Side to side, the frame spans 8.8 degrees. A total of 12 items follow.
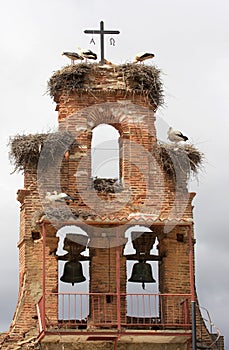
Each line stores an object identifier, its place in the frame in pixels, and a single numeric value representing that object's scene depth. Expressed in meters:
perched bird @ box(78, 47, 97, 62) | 27.36
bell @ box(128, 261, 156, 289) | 26.78
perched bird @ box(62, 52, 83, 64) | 27.31
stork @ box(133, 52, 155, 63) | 27.41
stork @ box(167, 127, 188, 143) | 26.94
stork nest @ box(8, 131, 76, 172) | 26.52
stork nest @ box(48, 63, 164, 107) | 27.16
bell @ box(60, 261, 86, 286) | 26.50
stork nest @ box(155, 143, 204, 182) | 26.91
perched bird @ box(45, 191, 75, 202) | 26.09
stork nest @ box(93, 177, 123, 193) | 26.75
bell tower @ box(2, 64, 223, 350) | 25.64
